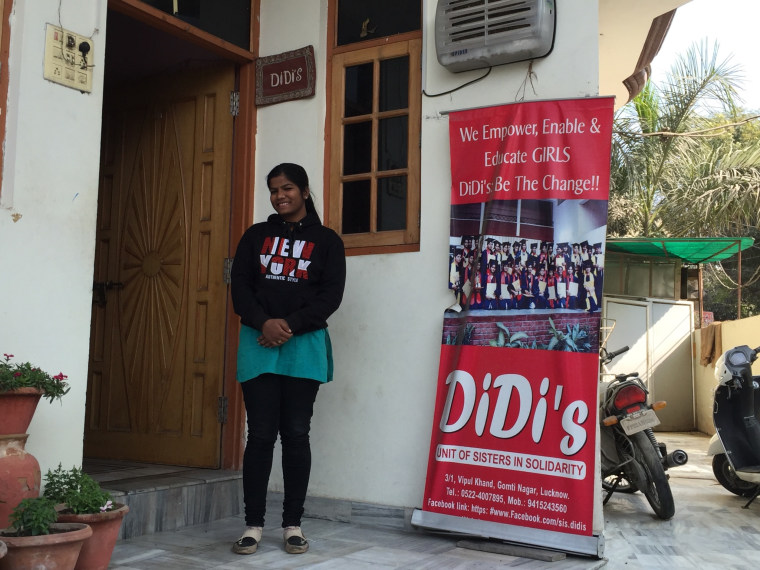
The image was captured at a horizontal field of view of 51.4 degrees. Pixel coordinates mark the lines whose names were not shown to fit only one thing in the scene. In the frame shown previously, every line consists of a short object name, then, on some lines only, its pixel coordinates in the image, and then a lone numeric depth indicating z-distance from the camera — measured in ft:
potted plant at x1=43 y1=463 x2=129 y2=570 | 8.74
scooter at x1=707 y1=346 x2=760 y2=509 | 16.60
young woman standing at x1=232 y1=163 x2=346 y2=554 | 10.78
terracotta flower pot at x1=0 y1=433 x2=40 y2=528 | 8.40
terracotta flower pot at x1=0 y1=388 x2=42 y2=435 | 8.53
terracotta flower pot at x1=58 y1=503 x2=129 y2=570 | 8.68
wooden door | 14.44
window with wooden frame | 13.10
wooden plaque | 14.01
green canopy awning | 31.07
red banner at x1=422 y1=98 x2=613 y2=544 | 11.07
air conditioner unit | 11.63
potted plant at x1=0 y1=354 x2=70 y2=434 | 8.52
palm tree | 41.01
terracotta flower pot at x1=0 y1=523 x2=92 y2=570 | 7.75
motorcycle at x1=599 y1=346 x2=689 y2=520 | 14.97
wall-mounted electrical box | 10.43
